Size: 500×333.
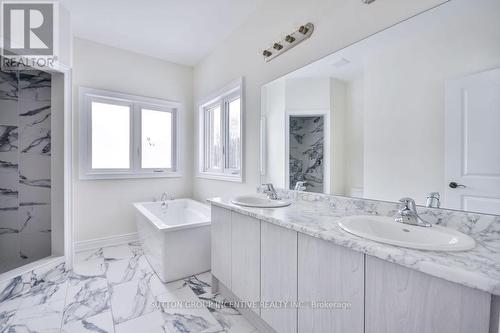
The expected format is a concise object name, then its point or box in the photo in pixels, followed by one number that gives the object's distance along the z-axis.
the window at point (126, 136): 2.96
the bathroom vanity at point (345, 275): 0.65
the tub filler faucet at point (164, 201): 3.27
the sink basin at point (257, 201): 1.74
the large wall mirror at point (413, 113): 0.98
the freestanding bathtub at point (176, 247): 2.10
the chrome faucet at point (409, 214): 1.06
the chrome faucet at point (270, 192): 1.97
